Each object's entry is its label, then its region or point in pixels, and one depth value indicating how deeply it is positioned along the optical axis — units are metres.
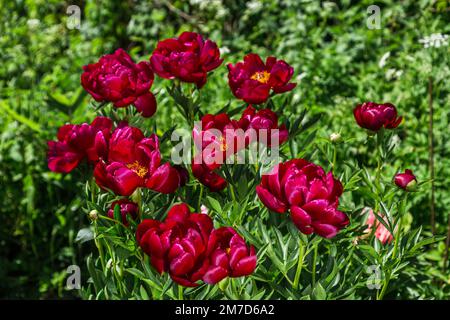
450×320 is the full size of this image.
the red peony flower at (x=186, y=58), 1.54
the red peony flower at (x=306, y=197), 1.30
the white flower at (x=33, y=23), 2.95
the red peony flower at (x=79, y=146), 1.43
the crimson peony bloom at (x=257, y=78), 1.54
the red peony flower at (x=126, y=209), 1.41
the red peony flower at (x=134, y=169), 1.34
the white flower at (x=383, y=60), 2.31
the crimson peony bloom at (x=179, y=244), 1.27
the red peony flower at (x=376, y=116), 1.49
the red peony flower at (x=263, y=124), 1.43
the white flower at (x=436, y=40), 2.12
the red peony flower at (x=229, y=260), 1.28
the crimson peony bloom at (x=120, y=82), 1.51
